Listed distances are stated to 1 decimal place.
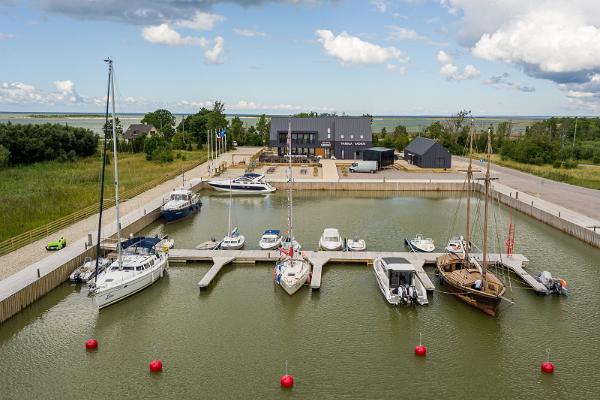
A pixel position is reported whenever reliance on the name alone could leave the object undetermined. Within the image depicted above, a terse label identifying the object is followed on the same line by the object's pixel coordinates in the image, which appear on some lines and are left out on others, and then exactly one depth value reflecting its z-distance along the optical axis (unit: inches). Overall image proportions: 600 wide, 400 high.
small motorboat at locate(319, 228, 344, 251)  1371.8
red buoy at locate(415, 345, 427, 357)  845.2
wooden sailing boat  988.2
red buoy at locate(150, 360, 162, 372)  792.3
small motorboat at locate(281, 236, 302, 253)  1291.6
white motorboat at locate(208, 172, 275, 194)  2365.0
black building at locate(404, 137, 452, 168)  2984.7
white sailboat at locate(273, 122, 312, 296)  1095.8
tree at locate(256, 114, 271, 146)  4709.9
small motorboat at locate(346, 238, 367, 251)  1376.7
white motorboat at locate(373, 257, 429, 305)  1042.1
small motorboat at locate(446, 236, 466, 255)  1317.5
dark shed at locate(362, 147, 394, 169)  3016.7
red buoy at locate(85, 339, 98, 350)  863.7
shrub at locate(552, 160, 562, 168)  3041.8
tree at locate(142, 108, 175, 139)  5438.0
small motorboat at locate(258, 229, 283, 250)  1378.0
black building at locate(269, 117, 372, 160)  3472.0
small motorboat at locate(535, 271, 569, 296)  1092.5
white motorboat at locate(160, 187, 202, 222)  1743.4
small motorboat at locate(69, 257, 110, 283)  1133.7
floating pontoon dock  1249.4
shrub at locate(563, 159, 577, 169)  3016.7
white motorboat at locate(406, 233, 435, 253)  1368.1
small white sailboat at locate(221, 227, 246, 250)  1390.3
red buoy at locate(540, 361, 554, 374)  792.3
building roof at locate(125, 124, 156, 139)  4661.9
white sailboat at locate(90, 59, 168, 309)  1029.8
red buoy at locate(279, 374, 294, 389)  750.5
